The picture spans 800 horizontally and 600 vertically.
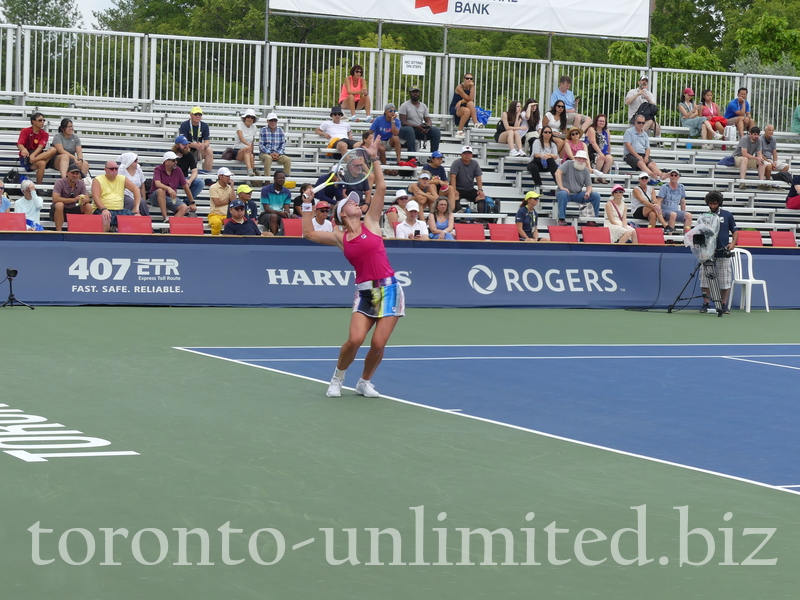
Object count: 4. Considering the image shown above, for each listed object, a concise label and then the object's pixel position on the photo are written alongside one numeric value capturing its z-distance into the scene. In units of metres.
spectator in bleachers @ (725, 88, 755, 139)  29.86
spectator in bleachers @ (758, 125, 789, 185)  28.61
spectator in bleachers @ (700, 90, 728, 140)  30.11
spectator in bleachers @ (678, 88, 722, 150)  29.85
